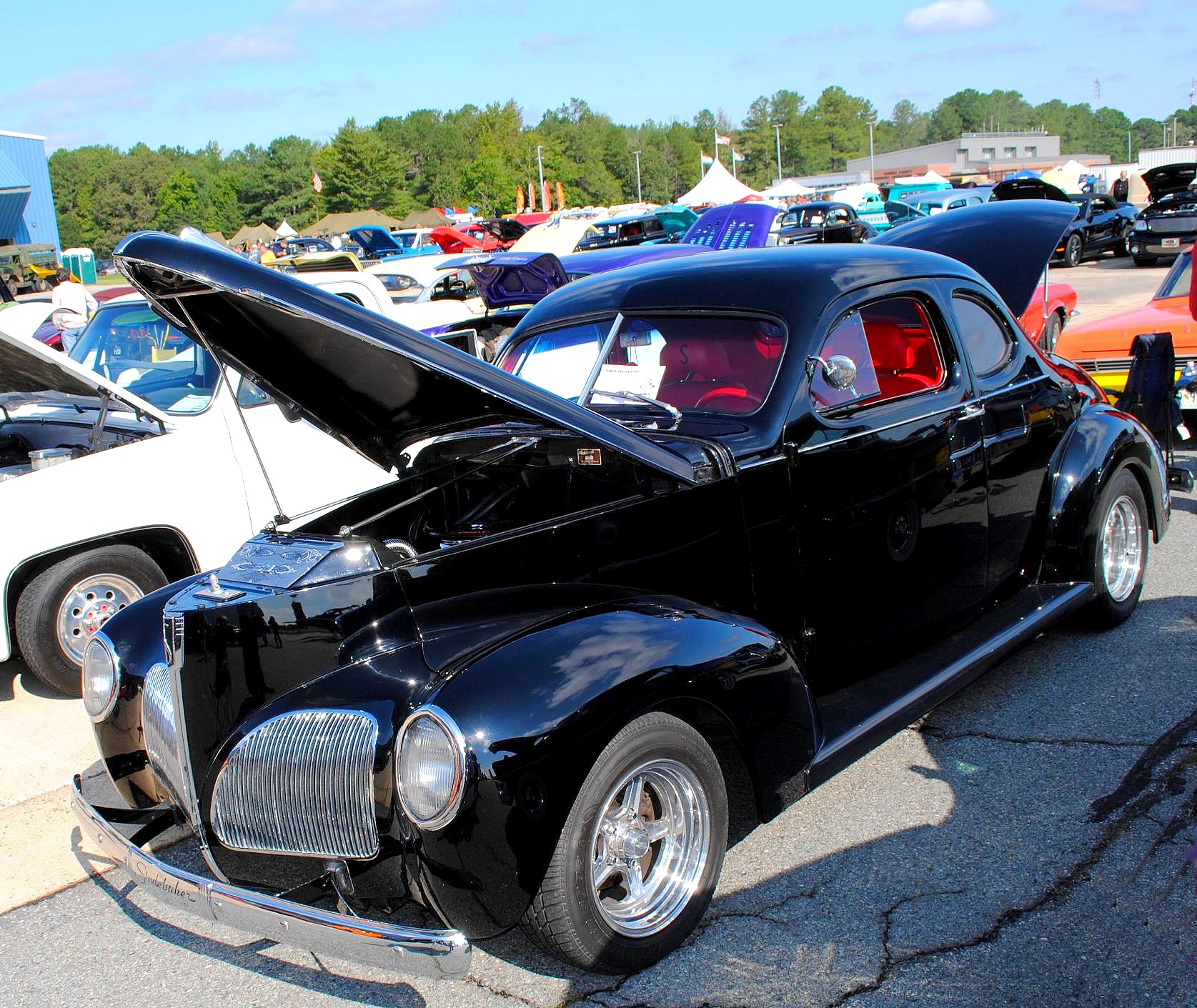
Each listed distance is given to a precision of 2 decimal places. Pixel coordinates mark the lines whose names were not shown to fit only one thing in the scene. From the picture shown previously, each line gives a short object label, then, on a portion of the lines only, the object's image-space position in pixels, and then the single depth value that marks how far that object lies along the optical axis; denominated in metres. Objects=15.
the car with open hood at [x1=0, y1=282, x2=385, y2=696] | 5.18
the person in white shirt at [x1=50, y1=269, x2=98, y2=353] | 12.58
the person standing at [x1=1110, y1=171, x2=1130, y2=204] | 28.47
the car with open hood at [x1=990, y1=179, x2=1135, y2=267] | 25.20
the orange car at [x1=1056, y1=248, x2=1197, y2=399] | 8.69
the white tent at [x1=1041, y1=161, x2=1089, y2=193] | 45.44
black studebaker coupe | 2.58
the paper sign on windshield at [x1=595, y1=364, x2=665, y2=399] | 3.93
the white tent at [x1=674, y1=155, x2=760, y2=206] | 47.69
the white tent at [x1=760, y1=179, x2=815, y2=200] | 56.36
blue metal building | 48.09
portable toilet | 39.75
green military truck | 35.25
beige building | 124.43
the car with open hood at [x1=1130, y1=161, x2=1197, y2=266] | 22.64
